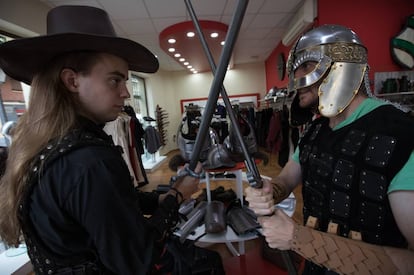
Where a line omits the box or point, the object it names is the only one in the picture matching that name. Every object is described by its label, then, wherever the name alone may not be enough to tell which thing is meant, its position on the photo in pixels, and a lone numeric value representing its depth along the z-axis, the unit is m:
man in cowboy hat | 0.55
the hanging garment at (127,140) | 3.51
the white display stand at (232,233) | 1.37
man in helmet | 0.63
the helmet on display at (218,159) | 1.61
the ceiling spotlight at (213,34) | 3.41
